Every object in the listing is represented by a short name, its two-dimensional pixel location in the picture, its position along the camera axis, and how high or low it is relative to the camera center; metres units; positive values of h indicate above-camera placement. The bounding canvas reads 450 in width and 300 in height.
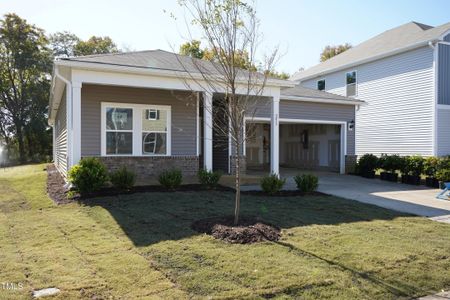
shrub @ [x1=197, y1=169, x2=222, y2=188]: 10.48 -0.84
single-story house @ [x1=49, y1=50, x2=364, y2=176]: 9.88 +1.17
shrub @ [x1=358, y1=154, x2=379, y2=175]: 15.77 -0.64
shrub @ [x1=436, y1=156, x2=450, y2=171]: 13.10 -0.54
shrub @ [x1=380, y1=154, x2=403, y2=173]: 14.62 -0.55
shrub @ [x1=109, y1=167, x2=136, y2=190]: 9.57 -0.81
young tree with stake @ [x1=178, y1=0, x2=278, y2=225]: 6.01 +1.65
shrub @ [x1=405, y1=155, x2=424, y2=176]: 13.89 -0.58
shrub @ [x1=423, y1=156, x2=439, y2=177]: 13.34 -0.60
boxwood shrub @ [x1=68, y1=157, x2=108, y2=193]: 8.82 -0.68
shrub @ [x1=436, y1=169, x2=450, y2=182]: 12.76 -0.87
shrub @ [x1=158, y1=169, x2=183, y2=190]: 9.89 -0.84
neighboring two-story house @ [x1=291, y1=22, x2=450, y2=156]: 17.33 +3.22
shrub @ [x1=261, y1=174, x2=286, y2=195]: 9.92 -0.96
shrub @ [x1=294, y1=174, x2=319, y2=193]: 10.21 -0.94
